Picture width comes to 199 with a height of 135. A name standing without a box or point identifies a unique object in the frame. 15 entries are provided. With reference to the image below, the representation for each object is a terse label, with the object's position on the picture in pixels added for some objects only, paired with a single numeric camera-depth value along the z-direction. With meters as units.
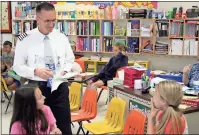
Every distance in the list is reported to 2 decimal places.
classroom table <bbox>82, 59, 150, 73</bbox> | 6.89
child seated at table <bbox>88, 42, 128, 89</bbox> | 5.12
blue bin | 3.49
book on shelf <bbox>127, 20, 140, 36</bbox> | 6.46
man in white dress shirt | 2.61
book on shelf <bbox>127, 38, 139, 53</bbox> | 6.55
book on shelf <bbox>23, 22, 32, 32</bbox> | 7.54
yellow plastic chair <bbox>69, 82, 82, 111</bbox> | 3.97
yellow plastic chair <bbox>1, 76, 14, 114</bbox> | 5.30
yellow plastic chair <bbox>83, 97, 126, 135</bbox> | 3.03
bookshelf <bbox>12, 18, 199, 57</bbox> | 6.03
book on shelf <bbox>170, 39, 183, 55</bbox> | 6.09
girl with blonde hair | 2.12
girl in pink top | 2.23
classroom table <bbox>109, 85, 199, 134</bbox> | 2.78
